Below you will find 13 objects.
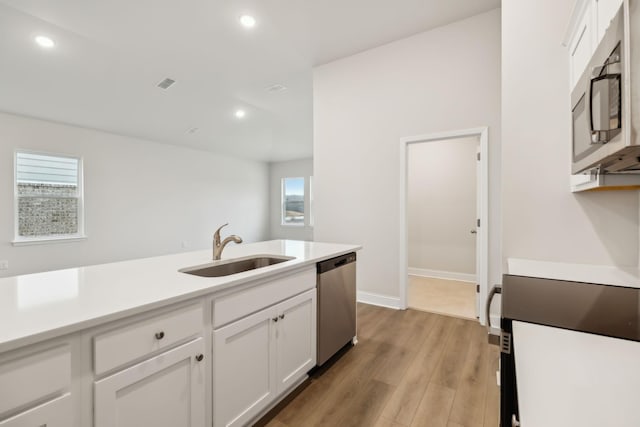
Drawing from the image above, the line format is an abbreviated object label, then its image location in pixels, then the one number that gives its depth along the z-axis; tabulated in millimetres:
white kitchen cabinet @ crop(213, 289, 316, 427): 1351
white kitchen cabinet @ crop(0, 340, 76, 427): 753
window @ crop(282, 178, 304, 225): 8727
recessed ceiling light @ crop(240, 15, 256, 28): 2859
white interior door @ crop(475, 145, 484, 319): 2938
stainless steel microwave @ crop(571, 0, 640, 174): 732
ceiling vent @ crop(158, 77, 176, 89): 4170
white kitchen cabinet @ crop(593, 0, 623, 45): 980
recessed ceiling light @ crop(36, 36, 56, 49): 3107
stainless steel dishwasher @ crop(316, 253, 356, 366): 2076
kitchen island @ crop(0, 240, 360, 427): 822
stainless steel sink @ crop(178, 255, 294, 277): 1719
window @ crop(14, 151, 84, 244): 4469
